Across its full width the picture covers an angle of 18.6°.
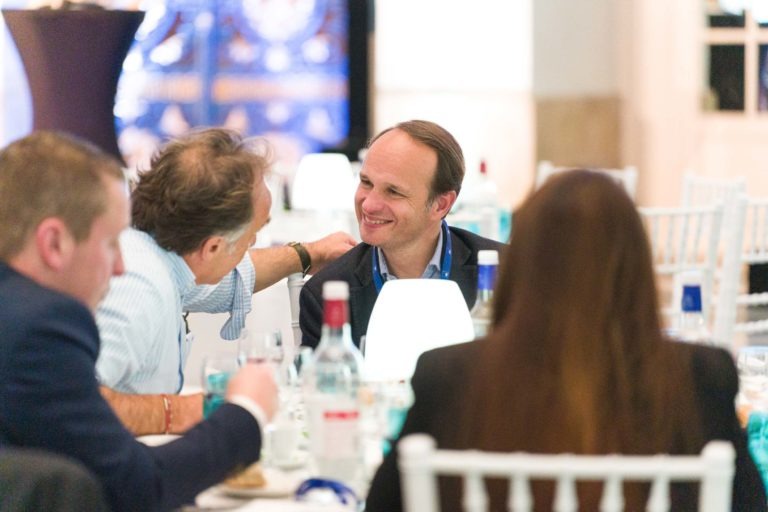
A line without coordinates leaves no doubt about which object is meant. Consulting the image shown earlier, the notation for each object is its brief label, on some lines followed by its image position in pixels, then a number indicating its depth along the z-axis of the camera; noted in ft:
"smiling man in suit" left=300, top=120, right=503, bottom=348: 17.80
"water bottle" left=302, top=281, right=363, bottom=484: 10.86
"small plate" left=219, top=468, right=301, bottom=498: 10.65
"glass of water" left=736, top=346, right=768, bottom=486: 12.51
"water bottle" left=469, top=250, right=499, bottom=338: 13.97
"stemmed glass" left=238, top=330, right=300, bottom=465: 11.71
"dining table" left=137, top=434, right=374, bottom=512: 10.18
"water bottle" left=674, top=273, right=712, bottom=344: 13.83
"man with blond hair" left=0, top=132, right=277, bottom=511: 9.17
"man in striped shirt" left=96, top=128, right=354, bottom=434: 13.06
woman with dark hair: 8.64
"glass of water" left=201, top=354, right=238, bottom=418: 12.03
